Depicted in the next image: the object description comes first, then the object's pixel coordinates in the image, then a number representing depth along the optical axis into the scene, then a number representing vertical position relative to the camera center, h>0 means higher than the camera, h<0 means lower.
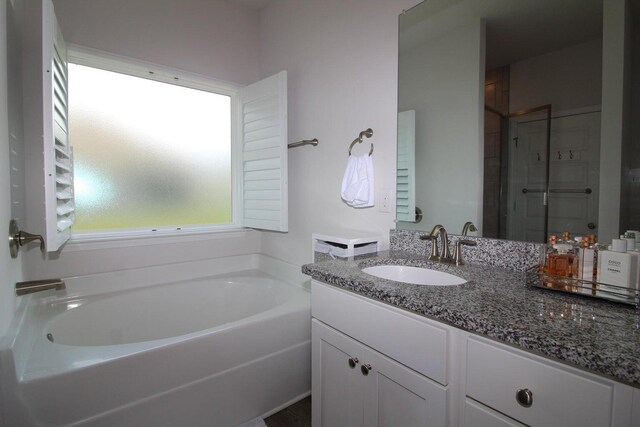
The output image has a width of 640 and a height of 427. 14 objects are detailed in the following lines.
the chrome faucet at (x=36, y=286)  1.31 -0.34
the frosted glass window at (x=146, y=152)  2.07 +0.37
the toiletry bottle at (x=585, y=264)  0.95 -0.18
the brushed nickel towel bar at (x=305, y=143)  2.18 +0.42
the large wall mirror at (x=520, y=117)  1.04 +0.34
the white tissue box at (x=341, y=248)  1.67 -0.24
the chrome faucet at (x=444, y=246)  1.40 -0.19
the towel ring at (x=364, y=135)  1.82 +0.39
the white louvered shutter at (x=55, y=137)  1.33 +0.30
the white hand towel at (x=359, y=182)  1.79 +0.12
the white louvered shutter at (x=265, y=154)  2.24 +0.37
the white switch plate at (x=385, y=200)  1.75 +0.02
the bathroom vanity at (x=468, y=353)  0.64 -0.38
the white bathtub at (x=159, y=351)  1.19 -0.69
